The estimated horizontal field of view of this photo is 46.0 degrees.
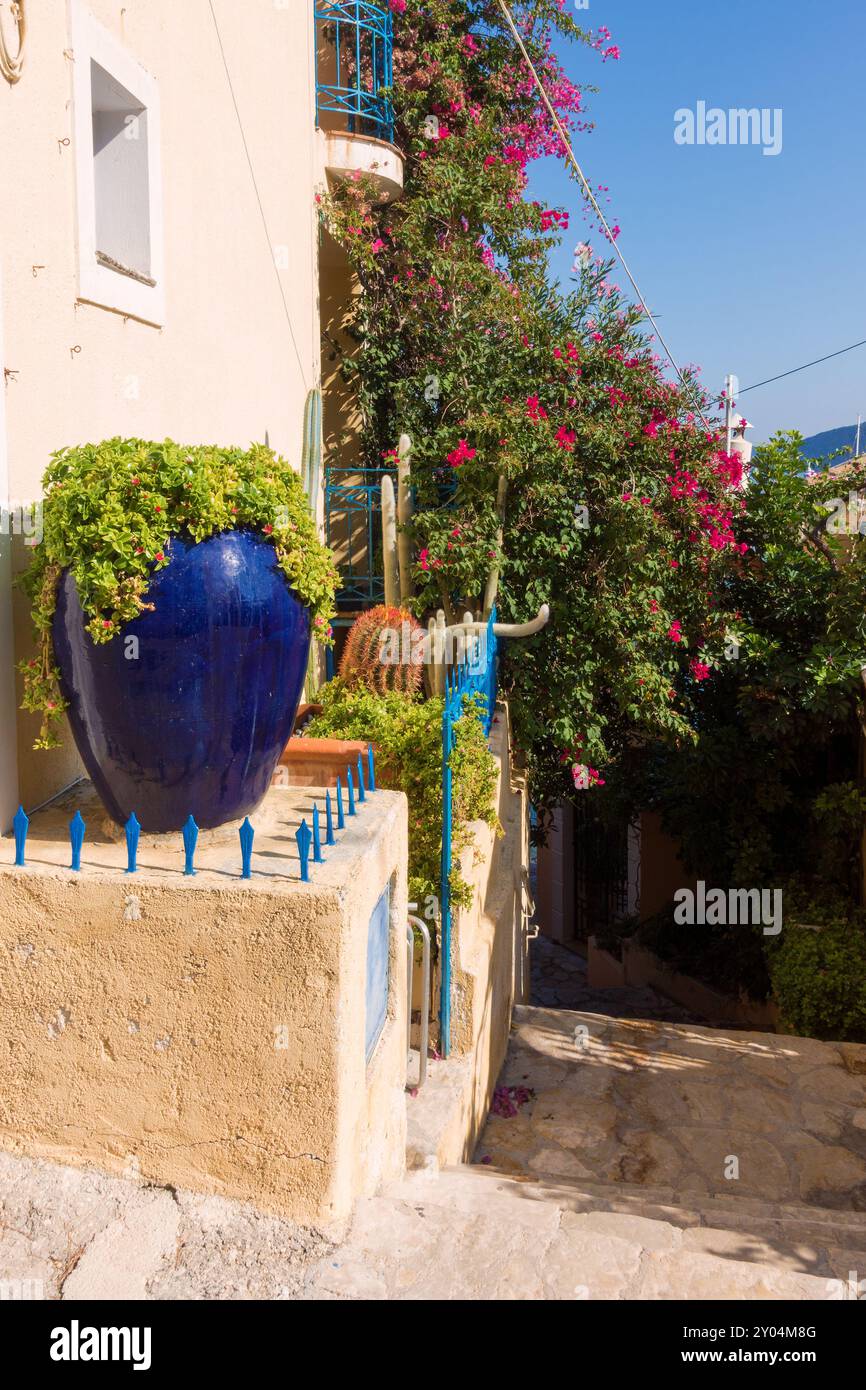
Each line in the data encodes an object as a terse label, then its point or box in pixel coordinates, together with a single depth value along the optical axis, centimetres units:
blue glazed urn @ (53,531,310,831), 268
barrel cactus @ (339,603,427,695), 589
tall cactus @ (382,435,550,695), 743
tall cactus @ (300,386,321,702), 773
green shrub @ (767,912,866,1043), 766
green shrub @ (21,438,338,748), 263
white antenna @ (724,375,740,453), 857
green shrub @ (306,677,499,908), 485
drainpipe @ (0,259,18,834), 299
